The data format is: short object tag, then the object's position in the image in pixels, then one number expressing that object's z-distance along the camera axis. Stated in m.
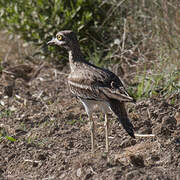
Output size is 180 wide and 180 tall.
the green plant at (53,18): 13.51
